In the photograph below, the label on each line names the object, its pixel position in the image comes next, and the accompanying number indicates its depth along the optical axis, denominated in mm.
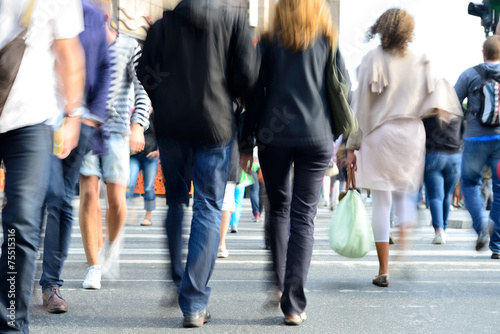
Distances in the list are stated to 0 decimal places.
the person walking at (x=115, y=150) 10211
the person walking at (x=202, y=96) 8008
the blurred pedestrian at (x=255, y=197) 23781
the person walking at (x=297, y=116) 8281
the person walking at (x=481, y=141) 14461
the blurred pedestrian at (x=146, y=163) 16328
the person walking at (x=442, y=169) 16906
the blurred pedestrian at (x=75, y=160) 8656
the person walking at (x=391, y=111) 10953
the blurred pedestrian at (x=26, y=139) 5816
